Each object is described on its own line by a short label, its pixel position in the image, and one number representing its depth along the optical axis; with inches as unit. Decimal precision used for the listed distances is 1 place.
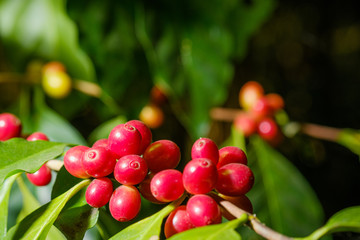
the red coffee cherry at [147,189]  13.5
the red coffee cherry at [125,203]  13.0
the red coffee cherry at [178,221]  12.6
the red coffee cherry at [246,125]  38.6
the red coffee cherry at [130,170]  12.7
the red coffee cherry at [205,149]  13.2
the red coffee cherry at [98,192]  13.2
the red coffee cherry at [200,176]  11.9
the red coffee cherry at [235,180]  12.4
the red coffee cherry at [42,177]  16.8
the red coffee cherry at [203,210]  11.7
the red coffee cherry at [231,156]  14.2
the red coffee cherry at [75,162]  13.9
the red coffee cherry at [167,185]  12.3
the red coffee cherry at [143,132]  14.4
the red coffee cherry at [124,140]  13.2
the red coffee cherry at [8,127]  18.1
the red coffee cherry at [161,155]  13.6
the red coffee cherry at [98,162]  12.8
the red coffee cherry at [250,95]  41.3
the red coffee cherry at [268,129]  38.0
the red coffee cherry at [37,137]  17.6
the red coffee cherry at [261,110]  38.9
